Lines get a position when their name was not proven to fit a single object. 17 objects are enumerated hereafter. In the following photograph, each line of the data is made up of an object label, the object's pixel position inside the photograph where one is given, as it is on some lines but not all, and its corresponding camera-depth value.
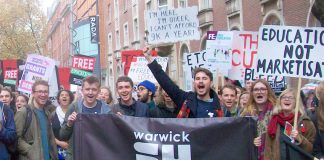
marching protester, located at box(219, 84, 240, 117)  6.86
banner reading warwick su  4.16
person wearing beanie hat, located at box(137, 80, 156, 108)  7.35
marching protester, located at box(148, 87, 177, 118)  5.71
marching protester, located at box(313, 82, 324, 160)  5.10
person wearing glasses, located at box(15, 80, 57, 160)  5.97
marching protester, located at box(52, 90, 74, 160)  6.71
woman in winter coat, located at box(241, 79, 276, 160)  5.73
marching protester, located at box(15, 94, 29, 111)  7.88
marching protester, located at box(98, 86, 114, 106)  7.79
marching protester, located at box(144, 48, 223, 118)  5.00
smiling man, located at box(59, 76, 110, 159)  5.57
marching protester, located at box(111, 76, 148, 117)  5.71
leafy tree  42.72
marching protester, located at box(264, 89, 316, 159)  5.04
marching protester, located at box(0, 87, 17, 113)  7.33
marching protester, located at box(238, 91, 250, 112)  7.18
